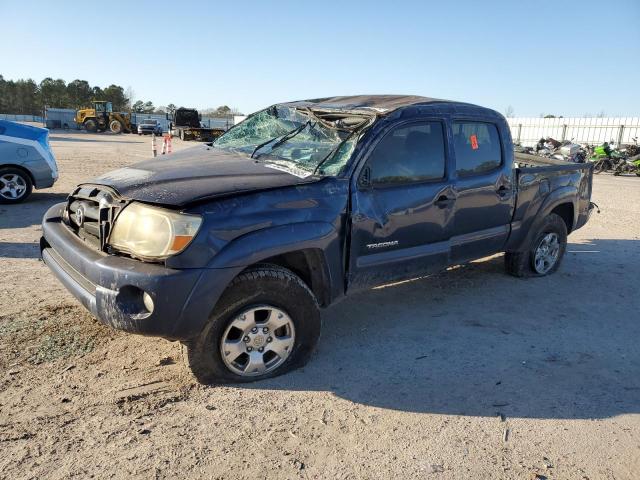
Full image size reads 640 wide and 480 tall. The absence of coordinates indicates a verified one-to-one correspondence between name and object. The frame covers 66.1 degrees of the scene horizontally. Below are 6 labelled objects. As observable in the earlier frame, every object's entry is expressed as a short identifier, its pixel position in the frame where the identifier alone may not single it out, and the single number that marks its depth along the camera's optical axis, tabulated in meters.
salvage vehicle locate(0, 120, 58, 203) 8.38
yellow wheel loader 43.62
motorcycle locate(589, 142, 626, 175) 20.09
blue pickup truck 2.80
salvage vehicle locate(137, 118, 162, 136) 42.06
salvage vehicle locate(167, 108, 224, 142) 34.66
